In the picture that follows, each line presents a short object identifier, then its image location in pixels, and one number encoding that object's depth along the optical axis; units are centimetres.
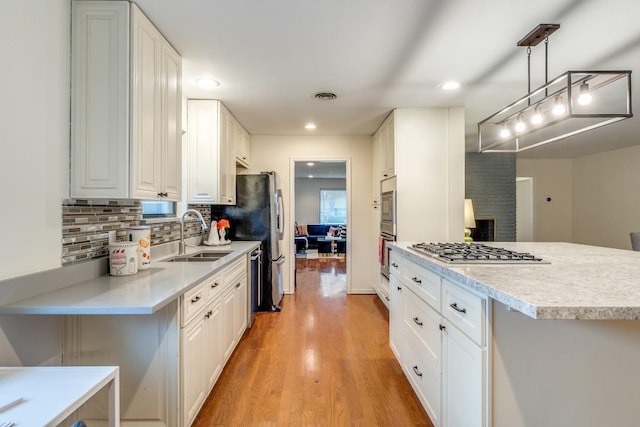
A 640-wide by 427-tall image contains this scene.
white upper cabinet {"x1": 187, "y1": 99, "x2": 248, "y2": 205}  319
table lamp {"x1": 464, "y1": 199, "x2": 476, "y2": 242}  416
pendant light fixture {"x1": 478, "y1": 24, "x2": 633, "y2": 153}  172
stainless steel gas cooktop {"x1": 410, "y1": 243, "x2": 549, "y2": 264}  166
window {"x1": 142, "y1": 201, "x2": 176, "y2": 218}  255
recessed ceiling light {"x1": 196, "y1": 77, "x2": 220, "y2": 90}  271
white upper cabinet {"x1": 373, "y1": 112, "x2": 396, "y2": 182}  359
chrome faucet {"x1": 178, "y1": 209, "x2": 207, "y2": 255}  267
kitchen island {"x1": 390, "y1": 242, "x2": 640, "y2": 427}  117
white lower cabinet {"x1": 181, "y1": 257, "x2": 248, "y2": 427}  165
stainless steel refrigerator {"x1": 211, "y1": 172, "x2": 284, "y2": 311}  383
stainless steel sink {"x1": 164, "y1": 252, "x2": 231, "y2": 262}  261
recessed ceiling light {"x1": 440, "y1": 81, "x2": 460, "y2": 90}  276
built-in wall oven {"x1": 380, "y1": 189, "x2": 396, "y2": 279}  355
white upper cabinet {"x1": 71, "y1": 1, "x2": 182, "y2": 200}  165
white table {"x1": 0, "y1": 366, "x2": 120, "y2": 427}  81
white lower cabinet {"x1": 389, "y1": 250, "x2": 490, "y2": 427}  125
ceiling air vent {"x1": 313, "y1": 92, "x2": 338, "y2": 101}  300
